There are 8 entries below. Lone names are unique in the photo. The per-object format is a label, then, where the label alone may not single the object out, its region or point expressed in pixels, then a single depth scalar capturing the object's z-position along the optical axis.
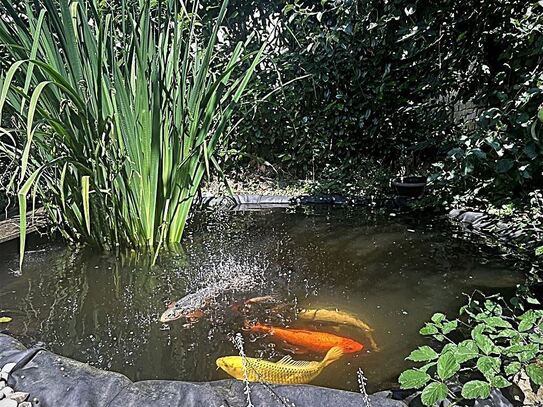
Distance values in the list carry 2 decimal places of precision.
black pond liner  0.92
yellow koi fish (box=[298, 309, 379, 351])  1.50
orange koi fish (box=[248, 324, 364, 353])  1.36
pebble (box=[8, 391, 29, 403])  0.94
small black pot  3.76
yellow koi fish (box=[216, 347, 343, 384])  1.16
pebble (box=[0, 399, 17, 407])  0.91
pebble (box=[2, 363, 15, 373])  1.02
